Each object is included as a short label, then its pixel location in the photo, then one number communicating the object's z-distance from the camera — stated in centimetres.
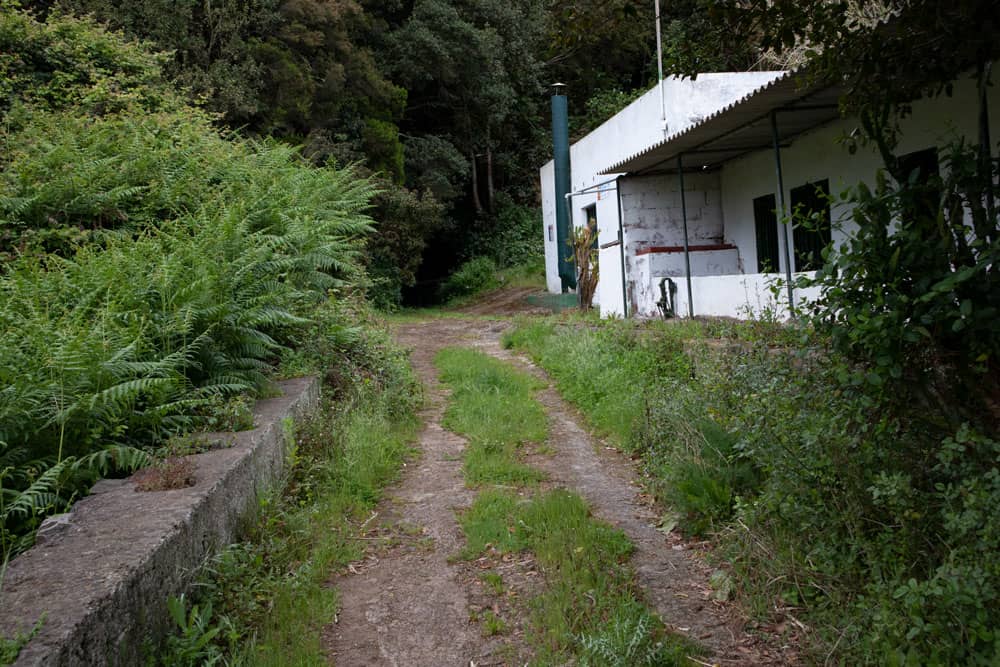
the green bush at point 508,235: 2816
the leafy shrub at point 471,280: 2652
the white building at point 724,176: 826
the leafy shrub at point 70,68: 931
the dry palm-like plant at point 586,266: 1623
